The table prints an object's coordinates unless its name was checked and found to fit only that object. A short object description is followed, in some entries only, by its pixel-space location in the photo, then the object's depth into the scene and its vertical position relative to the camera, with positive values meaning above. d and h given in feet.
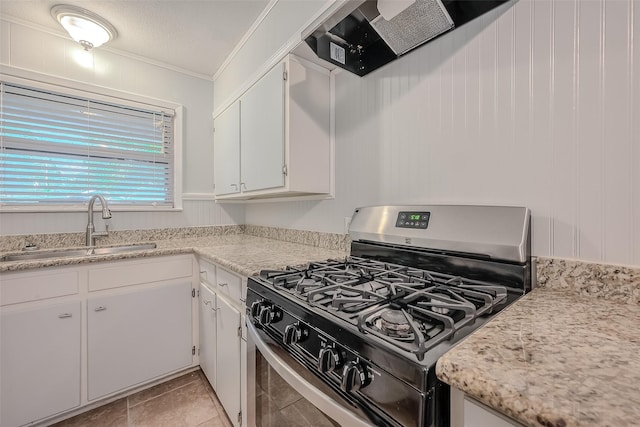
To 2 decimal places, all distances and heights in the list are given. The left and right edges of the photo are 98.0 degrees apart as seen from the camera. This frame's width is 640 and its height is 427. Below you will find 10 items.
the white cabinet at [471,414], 1.43 -1.09
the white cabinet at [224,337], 4.55 -2.33
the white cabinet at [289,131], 5.20 +1.64
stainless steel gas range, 1.82 -0.85
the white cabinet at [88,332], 4.85 -2.36
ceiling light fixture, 5.85 +4.14
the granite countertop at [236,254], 4.65 -0.81
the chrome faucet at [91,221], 6.75 -0.18
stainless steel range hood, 3.28 +2.43
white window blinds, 6.32 +1.61
